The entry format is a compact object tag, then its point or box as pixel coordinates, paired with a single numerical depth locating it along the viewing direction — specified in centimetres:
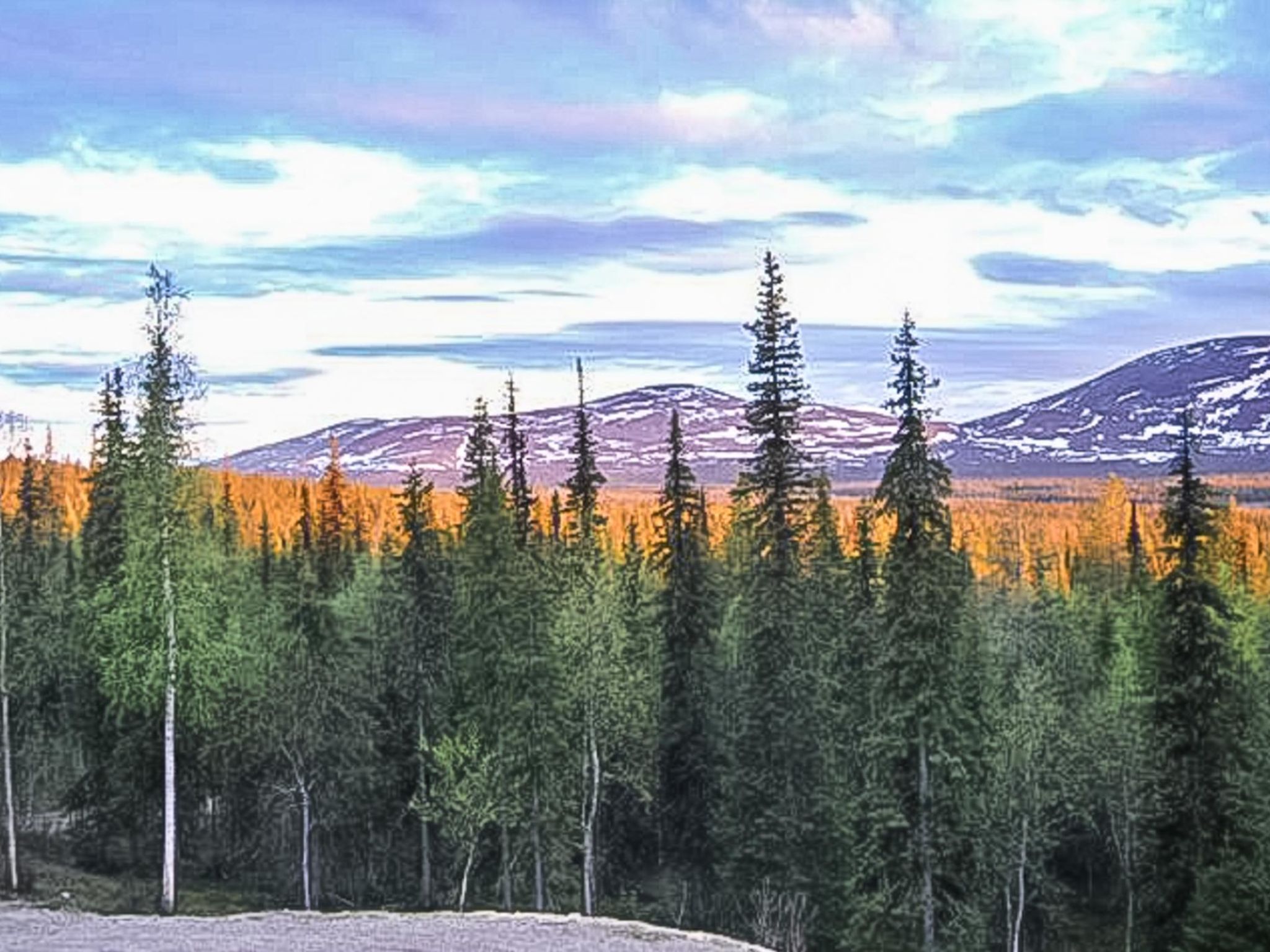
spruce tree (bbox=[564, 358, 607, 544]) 4522
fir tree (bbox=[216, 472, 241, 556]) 6100
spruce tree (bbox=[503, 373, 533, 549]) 4588
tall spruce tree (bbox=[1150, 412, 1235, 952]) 3475
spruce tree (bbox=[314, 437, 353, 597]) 5762
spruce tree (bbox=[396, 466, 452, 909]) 4241
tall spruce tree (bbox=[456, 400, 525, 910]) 3875
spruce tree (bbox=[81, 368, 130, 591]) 4391
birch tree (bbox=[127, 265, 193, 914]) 3180
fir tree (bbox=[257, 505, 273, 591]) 6419
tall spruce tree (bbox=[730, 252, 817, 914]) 3900
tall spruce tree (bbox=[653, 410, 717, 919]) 4400
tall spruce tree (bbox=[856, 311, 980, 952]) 3344
